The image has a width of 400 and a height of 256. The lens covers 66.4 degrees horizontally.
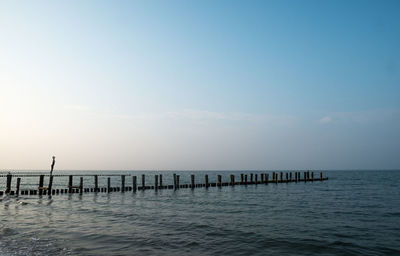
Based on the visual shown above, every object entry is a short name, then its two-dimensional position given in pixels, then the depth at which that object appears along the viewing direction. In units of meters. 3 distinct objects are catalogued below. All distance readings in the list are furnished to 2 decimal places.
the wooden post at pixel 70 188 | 32.88
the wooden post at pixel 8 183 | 28.61
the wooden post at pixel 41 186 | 30.60
